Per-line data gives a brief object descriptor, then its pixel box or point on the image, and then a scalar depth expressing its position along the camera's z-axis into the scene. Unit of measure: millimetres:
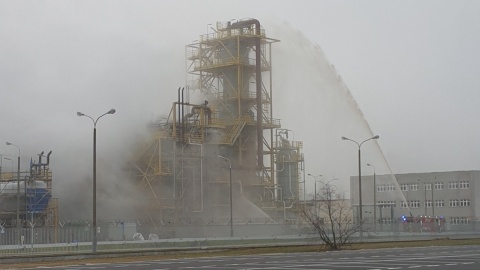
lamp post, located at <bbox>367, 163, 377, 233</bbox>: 78875
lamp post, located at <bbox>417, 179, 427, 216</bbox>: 127325
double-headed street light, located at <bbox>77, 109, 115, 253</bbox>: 51844
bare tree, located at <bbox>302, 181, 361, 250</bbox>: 57762
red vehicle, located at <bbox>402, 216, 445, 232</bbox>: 84394
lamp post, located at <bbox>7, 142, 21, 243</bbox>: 71394
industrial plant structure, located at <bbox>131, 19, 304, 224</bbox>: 85938
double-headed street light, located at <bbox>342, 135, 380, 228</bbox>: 72394
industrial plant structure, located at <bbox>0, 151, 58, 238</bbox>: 79438
